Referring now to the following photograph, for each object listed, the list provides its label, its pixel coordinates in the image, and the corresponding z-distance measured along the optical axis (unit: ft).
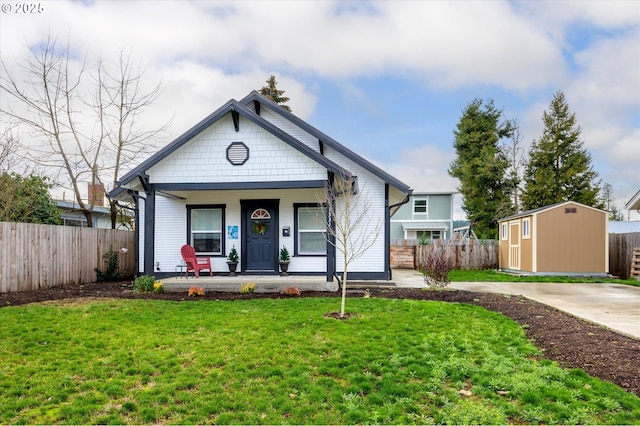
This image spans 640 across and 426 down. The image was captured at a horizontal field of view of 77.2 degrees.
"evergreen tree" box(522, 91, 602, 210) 87.30
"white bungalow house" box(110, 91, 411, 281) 35.04
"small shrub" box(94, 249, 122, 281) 42.12
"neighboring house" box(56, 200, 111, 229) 65.94
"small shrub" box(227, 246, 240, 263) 40.37
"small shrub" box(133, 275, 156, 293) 33.12
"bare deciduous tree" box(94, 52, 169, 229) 53.11
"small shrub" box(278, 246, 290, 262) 40.04
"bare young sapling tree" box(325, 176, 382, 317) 39.29
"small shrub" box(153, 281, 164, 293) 33.30
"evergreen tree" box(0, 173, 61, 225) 42.73
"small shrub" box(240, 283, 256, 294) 32.96
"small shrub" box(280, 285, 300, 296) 31.78
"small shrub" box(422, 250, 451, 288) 34.86
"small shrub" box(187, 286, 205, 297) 32.09
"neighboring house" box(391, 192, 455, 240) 98.37
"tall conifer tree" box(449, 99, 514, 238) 100.53
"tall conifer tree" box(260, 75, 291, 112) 99.66
